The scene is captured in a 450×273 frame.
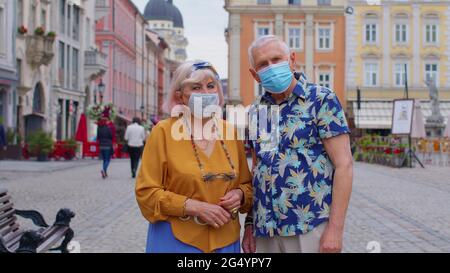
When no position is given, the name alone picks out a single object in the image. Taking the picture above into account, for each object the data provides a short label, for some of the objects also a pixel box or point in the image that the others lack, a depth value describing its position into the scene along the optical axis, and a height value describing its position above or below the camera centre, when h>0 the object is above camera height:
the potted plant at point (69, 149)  32.28 -0.11
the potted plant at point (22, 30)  34.66 +5.29
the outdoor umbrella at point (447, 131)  31.73 +0.69
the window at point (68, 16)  45.62 +7.80
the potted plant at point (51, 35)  36.72 +5.36
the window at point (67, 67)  45.58 +4.77
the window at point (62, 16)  43.79 +7.56
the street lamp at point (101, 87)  42.48 +3.30
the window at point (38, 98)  39.22 +2.50
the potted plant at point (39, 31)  36.22 +5.48
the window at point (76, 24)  47.16 +7.62
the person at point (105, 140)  20.97 +0.18
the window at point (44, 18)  39.94 +6.77
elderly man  3.34 -0.09
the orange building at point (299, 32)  59.28 +9.03
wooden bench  5.94 -0.71
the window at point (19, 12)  35.69 +6.26
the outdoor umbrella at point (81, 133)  35.94 +0.64
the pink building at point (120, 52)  69.38 +9.19
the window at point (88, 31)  50.47 +7.69
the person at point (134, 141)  20.95 +0.16
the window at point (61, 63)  43.84 +4.86
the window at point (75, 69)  47.38 +4.84
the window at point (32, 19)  37.84 +6.36
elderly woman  3.37 -0.14
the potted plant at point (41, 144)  29.67 +0.09
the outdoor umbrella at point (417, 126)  30.34 +0.85
